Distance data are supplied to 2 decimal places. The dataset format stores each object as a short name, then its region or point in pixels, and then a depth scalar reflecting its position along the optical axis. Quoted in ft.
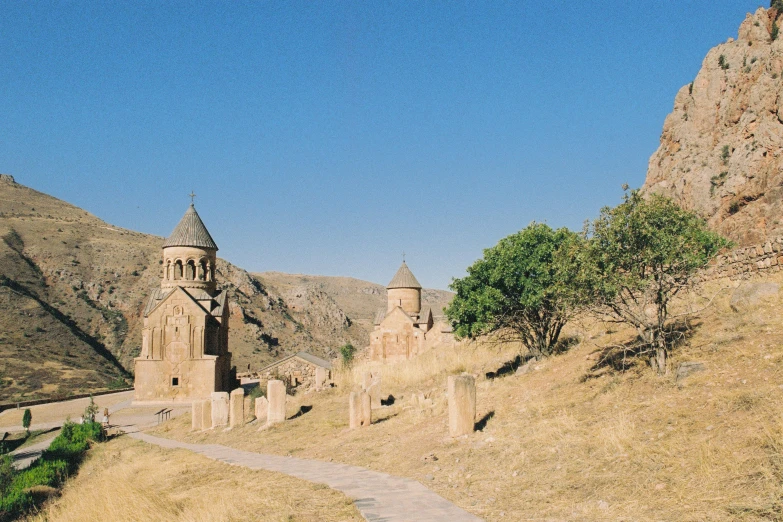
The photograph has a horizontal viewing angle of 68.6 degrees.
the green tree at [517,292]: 52.19
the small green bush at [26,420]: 81.20
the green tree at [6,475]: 42.87
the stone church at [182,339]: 107.65
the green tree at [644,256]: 32.65
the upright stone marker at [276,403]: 54.93
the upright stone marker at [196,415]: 63.87
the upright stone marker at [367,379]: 65.01
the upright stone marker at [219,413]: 62.69
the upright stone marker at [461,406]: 32.83
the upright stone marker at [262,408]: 59.82
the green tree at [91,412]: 74.93
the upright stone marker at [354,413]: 44.78
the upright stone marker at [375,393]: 54.02
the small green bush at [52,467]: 38.25
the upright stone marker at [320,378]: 83.56
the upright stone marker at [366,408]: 44.62
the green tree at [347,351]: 156.95
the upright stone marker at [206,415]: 63.10
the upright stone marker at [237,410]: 59.21
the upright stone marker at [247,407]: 61.24
